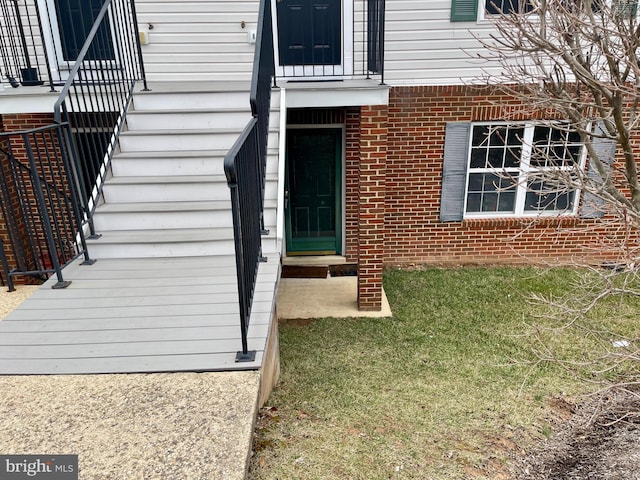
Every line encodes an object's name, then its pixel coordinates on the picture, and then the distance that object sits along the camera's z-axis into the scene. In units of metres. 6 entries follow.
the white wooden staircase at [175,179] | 3.86
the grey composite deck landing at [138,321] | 2.62
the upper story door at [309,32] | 5.92
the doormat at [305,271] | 6.80
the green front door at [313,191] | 6.76
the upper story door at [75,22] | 5.77
